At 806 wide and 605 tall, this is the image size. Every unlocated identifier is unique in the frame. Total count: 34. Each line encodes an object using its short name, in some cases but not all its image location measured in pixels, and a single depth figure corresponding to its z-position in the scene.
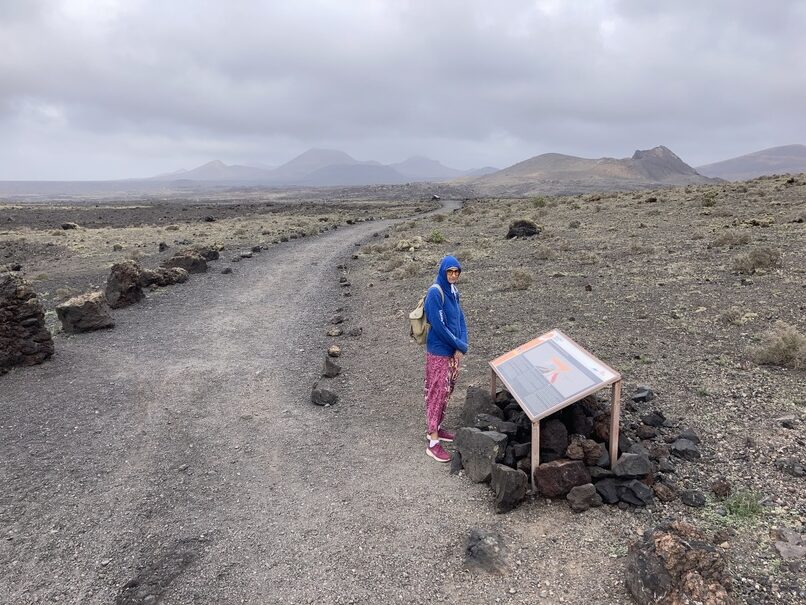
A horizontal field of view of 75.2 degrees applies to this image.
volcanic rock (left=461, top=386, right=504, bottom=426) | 6.68
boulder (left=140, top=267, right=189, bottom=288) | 16.80
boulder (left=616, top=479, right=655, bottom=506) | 5.13
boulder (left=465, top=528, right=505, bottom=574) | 4.61
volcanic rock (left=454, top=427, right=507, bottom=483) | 5.69
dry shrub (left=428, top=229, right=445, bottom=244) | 25.05
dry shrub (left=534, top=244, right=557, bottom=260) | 17.77
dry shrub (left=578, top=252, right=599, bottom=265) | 16.23
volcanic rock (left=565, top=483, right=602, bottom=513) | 5.14
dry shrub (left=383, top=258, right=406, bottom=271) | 19.21
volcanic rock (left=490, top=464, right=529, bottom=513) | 5.24
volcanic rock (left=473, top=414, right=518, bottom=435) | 5.97
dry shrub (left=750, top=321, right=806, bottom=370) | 7.34
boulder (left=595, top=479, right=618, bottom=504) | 5.20
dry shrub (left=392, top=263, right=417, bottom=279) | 17.33
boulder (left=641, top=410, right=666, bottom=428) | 6.36
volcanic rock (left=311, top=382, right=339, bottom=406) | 8.23
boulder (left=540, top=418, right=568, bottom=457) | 5.57
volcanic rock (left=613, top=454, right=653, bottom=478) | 5.22
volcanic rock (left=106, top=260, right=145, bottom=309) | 14.58
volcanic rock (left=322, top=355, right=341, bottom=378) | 9.30
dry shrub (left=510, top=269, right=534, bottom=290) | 13.84
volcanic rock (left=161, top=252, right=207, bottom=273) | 19.38
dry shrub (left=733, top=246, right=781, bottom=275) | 12.57
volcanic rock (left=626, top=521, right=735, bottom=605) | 3.76
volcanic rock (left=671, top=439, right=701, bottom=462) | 5.69
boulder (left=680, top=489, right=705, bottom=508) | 5.02
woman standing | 6.15
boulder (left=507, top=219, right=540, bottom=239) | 23.52
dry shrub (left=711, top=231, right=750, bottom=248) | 15.78
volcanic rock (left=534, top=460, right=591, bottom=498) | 5.28
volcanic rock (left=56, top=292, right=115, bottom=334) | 12.06
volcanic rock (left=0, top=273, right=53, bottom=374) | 9.89
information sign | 5.09
